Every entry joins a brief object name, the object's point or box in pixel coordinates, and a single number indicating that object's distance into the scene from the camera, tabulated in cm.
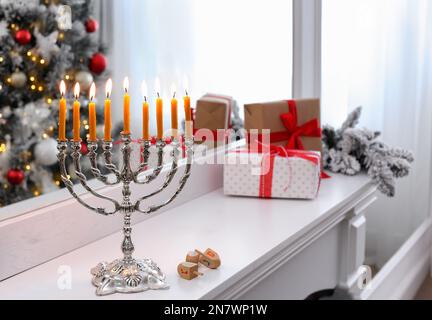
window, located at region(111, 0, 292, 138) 149
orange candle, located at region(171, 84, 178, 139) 110
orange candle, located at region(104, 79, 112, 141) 105
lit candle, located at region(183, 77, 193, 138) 113
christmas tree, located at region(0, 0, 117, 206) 122
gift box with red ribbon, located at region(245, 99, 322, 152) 184
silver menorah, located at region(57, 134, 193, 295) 107
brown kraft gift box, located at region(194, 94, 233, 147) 178
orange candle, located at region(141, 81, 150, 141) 107
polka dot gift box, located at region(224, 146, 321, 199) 170
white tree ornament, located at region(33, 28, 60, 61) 127
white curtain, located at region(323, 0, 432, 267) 255
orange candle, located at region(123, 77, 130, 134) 106
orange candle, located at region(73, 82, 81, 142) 103
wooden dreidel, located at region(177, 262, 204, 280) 112
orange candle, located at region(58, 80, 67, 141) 103
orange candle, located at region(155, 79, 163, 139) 109
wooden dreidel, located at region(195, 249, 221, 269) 117
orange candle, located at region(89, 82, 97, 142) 104
